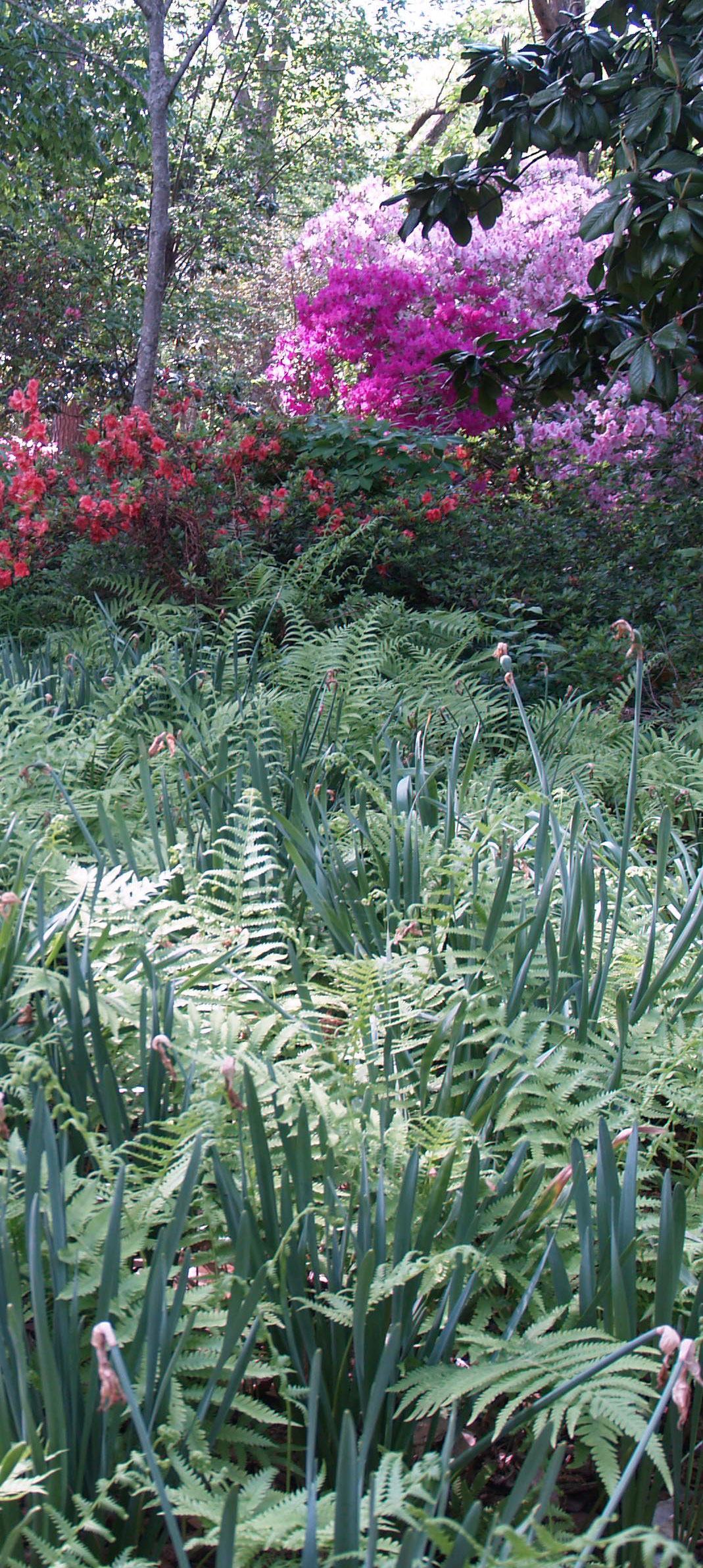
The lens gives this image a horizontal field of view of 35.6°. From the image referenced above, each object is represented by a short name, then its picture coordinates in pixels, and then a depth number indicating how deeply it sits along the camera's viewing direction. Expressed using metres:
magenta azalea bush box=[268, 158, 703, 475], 6.93
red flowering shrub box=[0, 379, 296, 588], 4.47
